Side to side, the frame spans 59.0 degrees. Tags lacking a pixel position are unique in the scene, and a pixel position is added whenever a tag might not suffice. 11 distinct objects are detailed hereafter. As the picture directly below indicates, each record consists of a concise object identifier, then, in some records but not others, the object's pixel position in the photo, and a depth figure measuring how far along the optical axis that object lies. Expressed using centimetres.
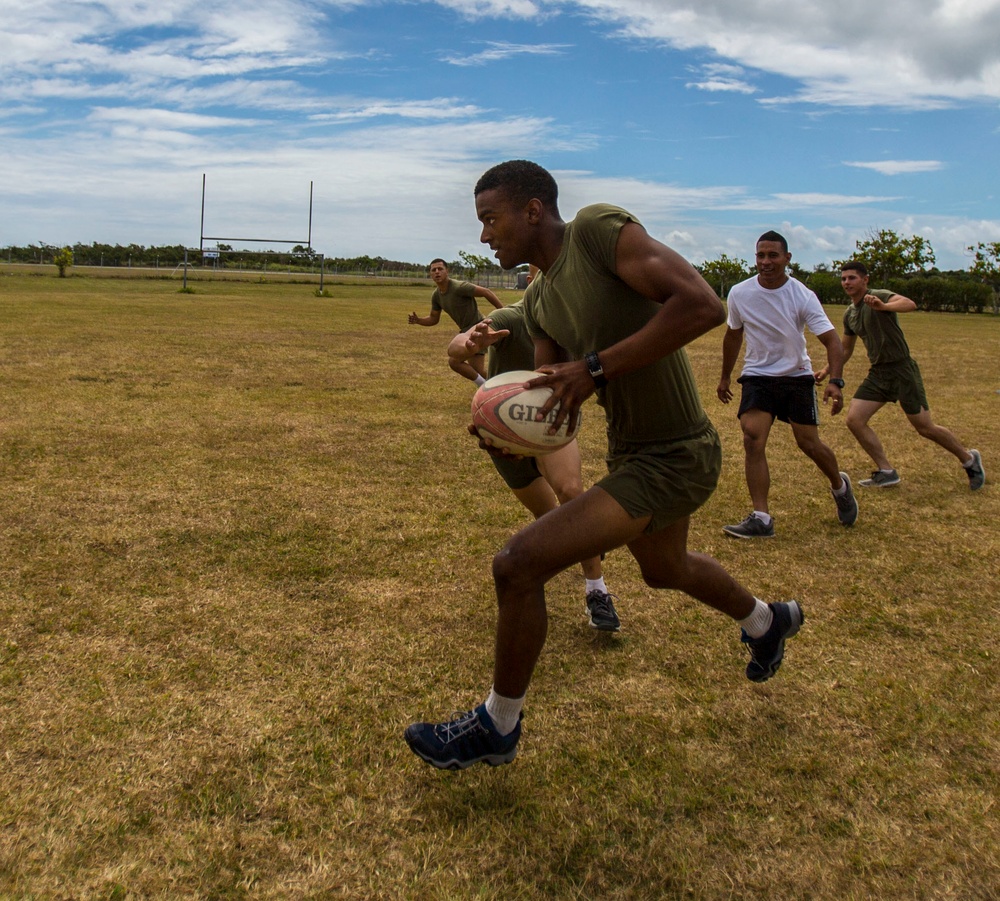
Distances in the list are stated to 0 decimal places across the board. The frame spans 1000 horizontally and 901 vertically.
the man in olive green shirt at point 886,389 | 848
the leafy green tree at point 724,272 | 7525
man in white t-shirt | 693
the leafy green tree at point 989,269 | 5812
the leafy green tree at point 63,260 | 5566
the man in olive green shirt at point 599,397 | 309
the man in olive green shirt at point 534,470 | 483
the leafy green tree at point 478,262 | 10069
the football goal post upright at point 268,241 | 4681
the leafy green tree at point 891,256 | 6500
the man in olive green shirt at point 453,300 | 1259
